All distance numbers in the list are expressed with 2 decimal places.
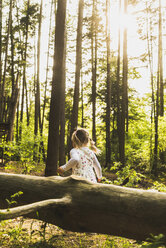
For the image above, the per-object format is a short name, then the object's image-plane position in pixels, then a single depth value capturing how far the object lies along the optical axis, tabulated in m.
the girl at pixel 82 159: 3.69
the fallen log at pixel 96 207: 2.47
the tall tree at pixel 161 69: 16.29
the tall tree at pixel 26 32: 18.79
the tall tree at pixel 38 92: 17.86
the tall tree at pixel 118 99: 17.50
